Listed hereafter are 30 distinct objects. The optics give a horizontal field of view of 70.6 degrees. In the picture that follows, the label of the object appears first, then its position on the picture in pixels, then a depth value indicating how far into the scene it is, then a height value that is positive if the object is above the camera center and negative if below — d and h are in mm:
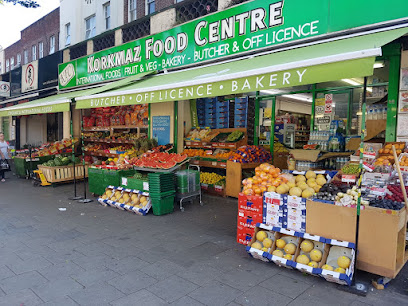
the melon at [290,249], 4309 -1700
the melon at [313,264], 3961 -1774
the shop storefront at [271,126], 4059 +287
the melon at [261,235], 4637 -1626
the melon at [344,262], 3779 -1656
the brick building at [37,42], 21281 +7307
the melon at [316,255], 4039 -1678
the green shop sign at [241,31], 5993 +2758
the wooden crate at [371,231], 3764 -1315
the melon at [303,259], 4062 -1755
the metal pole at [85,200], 8519 -2059
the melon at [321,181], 4961 -782
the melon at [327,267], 3804 -1742
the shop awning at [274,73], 3611 +933
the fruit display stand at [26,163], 12188 -1448
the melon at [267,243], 4465 -1673
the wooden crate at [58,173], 10945 -1644
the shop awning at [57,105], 8766 +856
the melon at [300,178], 5128 -772
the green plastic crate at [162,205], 7047 -1785
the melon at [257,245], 4492 -1732
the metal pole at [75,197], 8883 -2062
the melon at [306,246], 4215 -1619
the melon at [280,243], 4395 -1657
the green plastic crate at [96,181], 8798 -1545
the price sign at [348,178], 4607 -679
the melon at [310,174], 5234 -707
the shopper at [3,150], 11680 -850
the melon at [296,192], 4586 -901
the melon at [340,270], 3732 -1737
